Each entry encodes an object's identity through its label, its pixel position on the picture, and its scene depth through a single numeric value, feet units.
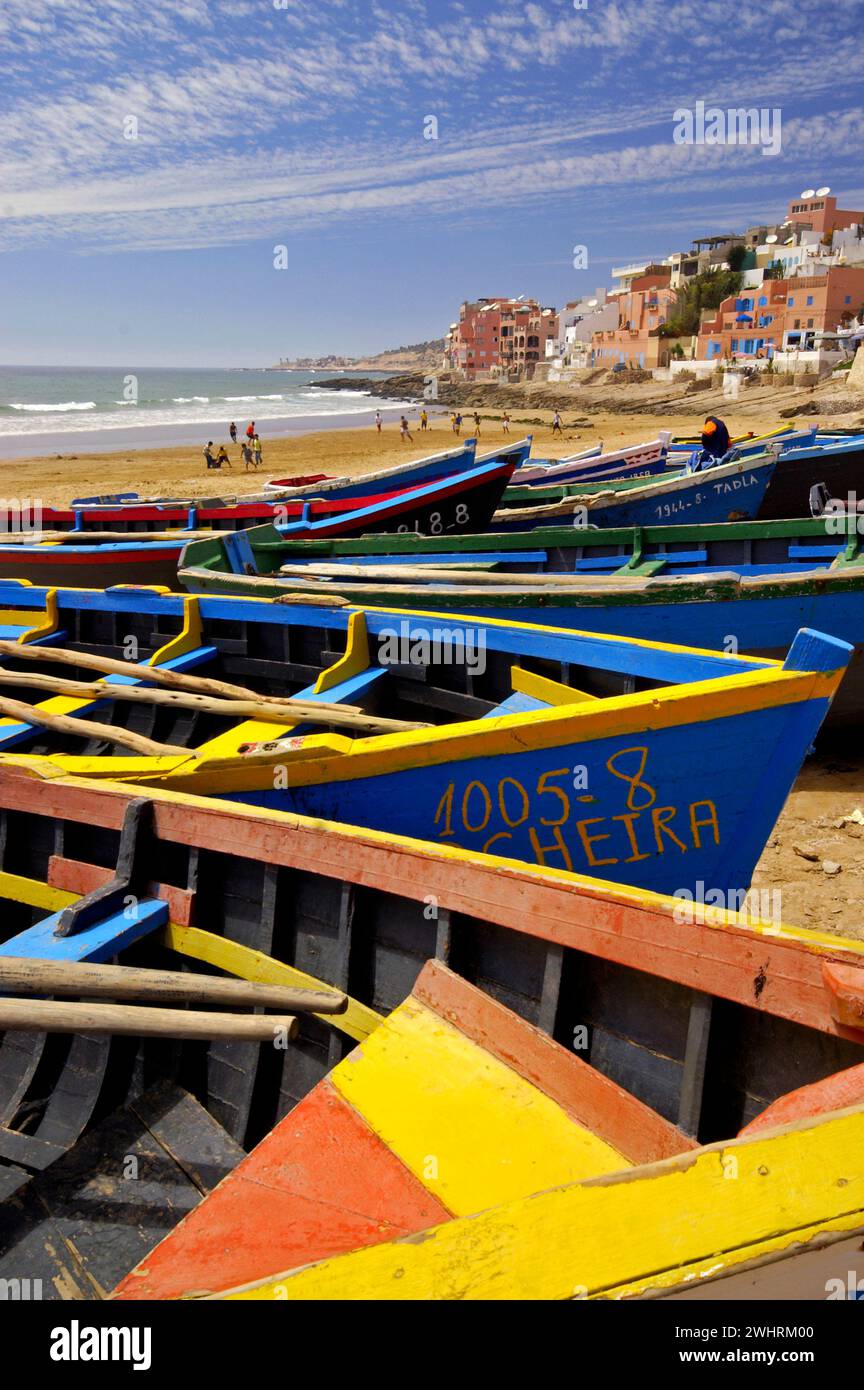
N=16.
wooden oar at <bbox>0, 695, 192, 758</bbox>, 17.37
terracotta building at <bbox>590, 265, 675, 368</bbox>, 280.10
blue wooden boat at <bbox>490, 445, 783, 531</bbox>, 38.58
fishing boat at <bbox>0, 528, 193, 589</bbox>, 38.47
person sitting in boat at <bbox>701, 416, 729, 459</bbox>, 44.50
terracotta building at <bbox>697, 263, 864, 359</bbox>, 222.07
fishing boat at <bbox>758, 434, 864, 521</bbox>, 39.68
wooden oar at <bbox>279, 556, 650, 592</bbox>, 23.67
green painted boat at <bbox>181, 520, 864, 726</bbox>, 22.61
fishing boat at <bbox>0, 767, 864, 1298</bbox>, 5.70
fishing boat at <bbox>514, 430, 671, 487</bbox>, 59.82
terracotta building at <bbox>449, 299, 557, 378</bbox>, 397.39
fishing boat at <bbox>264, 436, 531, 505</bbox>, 45.93
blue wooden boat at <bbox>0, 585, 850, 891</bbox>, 13.55
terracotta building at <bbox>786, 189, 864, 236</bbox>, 301.43
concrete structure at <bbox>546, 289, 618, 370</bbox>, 336.08
